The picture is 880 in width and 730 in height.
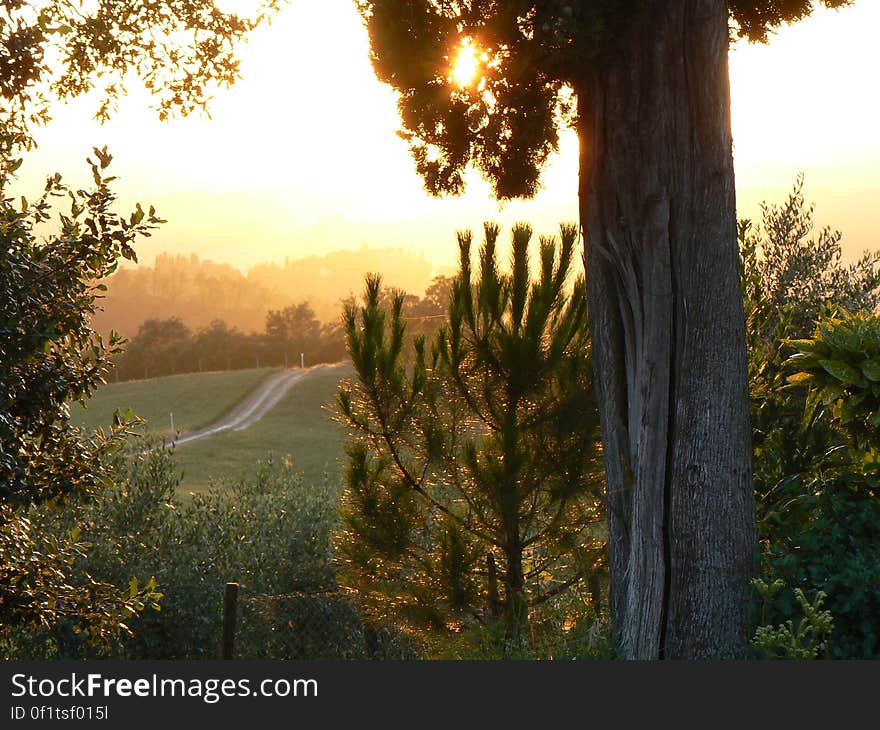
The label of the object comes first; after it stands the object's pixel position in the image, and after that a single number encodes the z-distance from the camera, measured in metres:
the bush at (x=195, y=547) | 10.30
